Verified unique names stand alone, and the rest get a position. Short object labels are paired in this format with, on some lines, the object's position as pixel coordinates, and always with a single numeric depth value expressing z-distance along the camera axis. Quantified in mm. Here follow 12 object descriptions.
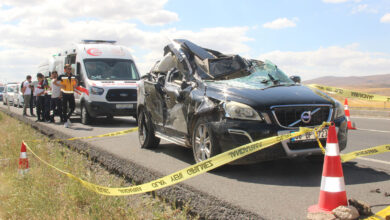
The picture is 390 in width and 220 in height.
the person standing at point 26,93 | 20562
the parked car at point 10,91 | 35719
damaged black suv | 5484
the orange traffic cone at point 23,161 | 6719
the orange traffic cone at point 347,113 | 12188
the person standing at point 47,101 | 16859
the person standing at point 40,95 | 17062
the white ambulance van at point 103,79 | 14641
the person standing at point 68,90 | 14141
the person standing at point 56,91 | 15062
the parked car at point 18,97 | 32000
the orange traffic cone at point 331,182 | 3826
